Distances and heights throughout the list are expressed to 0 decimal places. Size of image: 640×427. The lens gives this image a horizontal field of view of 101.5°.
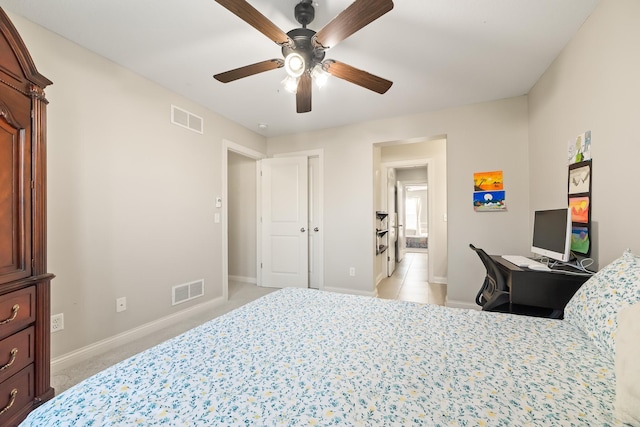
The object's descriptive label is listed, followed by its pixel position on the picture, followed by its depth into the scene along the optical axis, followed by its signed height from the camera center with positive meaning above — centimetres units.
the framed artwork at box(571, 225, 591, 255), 178 -20
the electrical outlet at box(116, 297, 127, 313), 227 -80
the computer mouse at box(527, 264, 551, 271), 182 -39
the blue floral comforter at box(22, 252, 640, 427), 68 -52
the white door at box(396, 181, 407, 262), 631 -22
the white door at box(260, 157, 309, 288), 400 -14
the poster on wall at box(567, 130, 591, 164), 178 +46
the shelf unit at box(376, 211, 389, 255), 416 -32
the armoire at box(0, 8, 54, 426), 129 -12
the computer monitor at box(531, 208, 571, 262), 174 -16
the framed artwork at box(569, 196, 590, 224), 179 +2
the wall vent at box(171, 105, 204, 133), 277 +104
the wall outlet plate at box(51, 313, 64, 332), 188 -79
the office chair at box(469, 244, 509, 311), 202 -61
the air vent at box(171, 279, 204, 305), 279 -87
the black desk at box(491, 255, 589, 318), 171 -53
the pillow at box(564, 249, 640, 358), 97 -36
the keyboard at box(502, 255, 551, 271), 186 -39
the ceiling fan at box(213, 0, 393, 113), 126 +97
